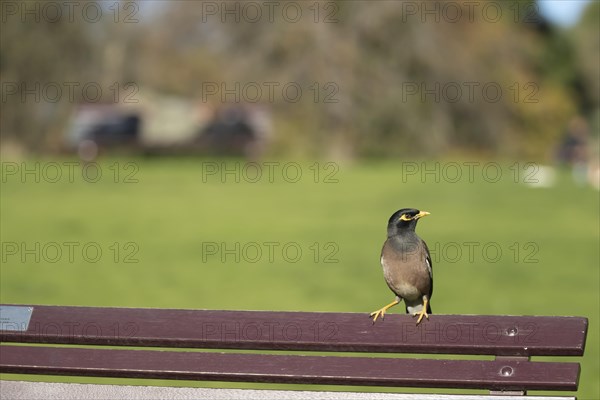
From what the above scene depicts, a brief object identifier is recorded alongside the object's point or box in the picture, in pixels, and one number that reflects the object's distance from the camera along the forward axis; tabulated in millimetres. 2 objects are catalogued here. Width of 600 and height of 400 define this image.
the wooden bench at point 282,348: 8539
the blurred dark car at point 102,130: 80500
